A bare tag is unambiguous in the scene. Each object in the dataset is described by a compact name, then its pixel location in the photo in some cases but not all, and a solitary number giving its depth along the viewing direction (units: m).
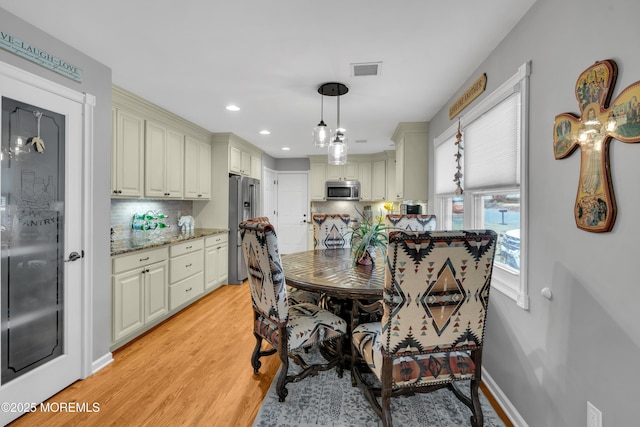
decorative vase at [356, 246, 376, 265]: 2.39
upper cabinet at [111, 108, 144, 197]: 2.84
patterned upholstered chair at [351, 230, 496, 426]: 1.36
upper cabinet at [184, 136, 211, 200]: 3.99
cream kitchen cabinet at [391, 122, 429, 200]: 3.96
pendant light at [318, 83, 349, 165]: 2.72
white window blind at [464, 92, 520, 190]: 1.88
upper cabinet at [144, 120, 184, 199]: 3.28
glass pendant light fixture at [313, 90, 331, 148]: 2.72
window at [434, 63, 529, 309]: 1.70
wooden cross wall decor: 1.05
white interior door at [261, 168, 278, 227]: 6.29
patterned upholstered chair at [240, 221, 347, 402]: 1.83
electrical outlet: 1.17
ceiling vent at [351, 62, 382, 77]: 2.30
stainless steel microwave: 6.27
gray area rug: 1.75
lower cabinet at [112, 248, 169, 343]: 2.58
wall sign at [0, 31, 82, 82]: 1.71
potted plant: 2.28
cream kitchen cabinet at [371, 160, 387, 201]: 6.18
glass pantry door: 1.75
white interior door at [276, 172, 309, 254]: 6.77
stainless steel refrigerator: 4.68
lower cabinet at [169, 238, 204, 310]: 3.35
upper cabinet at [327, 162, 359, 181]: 6.35
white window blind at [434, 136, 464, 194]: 3.07
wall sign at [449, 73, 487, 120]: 2.26
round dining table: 1.80
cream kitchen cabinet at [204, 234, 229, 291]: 4.13
